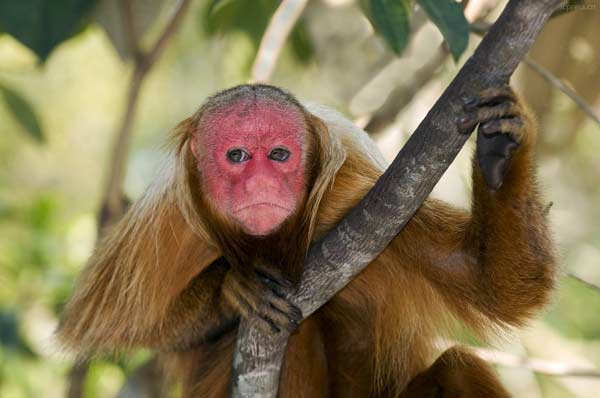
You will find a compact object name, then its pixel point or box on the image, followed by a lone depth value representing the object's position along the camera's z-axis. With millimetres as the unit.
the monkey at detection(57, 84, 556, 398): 6199
